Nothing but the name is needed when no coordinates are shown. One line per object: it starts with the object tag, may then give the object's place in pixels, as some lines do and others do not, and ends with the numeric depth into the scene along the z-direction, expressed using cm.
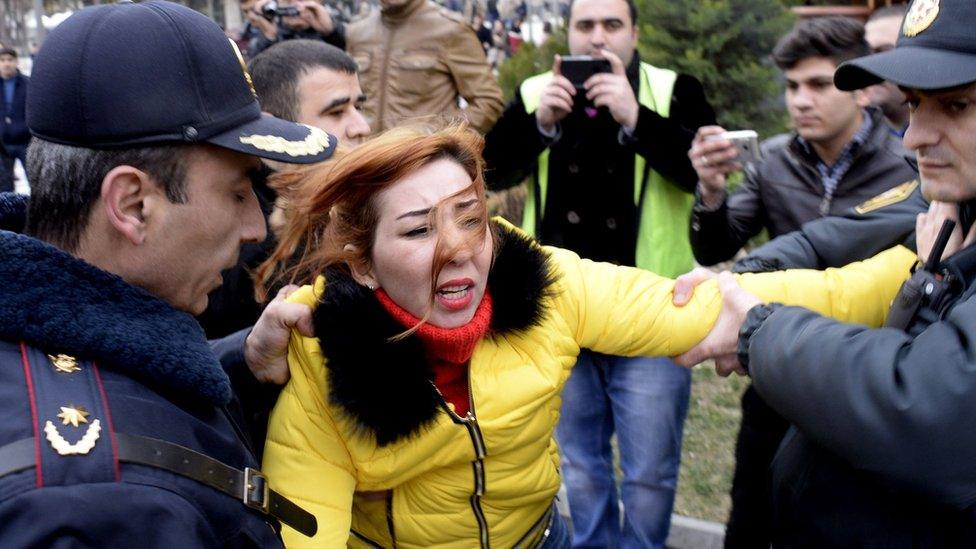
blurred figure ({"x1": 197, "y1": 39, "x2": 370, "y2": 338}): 287
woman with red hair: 196
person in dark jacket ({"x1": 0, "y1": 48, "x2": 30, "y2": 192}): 1050
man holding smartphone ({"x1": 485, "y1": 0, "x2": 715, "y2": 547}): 330
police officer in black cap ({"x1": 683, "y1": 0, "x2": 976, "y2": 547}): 149
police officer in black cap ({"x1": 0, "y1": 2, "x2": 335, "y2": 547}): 120
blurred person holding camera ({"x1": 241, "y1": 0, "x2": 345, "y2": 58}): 474
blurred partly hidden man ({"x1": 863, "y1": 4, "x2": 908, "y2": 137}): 357
